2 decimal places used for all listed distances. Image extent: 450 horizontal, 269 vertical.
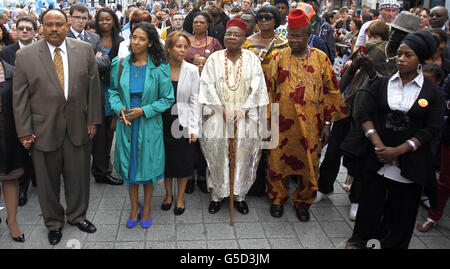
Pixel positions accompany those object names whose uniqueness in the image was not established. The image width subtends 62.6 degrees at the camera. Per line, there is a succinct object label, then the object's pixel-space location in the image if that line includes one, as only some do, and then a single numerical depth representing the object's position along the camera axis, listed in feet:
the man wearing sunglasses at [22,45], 13.91
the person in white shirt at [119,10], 48.54
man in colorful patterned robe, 12.34
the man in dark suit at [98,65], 14.49
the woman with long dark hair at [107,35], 15.34
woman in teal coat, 11.60
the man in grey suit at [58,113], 10.66
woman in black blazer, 9.26
